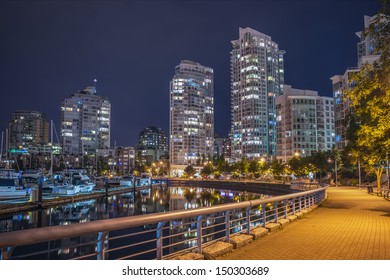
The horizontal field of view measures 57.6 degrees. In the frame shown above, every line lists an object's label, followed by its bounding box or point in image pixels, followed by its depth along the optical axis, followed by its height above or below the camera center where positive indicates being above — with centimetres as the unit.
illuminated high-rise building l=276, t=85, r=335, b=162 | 16762 +1755
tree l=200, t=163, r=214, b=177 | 15225 -402
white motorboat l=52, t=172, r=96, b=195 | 5559 -425
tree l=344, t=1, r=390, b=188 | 1424 +346
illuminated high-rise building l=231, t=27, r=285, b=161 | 19462 +927
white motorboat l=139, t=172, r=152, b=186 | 11520 -689
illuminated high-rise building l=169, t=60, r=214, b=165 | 18710 +140
